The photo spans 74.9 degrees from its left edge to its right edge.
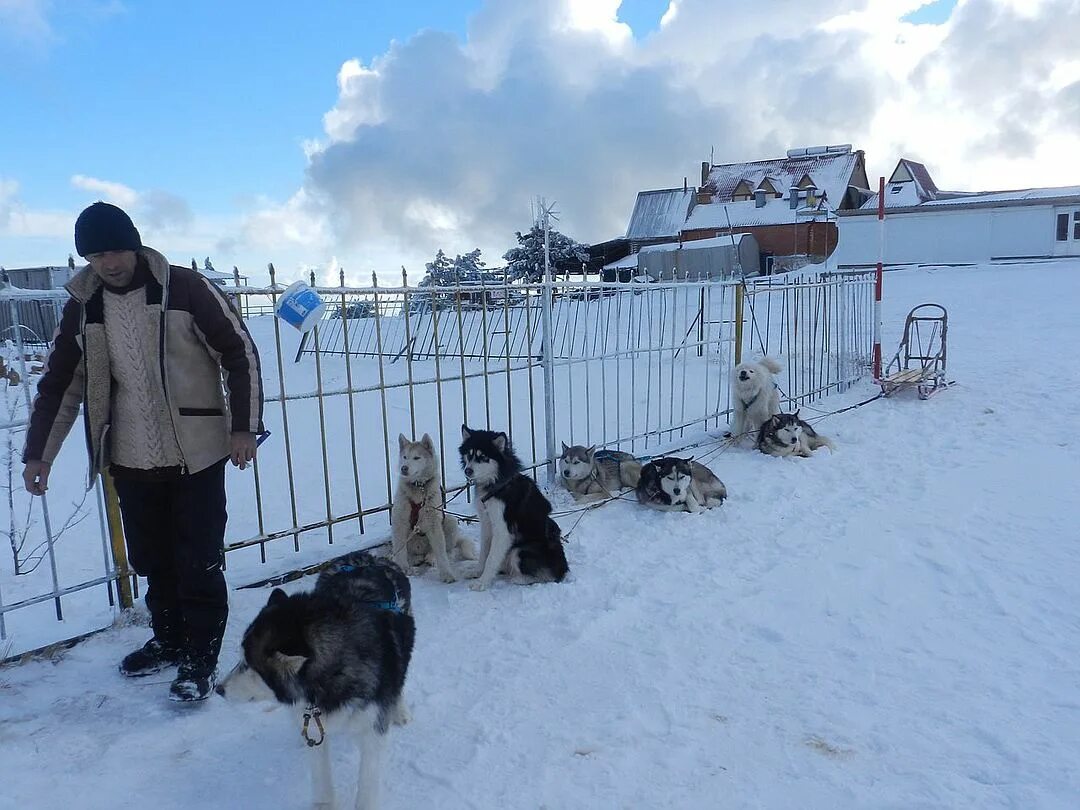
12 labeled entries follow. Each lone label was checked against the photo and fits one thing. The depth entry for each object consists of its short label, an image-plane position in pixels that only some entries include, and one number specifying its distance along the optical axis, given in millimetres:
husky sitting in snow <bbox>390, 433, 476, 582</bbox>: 4402
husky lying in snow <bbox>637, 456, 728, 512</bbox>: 5633
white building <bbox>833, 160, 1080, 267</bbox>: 25391
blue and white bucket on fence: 3680
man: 2879
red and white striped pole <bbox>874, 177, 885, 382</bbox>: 10105
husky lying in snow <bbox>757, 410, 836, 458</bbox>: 7266
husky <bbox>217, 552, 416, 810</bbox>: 2248
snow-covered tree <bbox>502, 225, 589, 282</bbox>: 32469
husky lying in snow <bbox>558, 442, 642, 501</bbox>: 6039
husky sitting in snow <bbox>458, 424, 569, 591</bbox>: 4297
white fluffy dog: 7871
